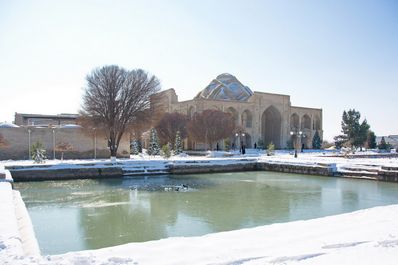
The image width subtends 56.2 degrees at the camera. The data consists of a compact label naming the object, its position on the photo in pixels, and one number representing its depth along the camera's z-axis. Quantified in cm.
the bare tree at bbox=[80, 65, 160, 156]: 2709
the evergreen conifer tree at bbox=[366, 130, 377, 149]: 5241
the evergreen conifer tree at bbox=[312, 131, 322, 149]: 5491
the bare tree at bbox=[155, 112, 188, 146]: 4138
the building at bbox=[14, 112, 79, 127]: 3718
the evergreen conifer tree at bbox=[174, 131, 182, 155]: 3452
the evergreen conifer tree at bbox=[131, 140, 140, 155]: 3653
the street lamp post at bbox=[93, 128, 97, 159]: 2880
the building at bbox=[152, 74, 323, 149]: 4800
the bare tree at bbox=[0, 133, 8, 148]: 2555
